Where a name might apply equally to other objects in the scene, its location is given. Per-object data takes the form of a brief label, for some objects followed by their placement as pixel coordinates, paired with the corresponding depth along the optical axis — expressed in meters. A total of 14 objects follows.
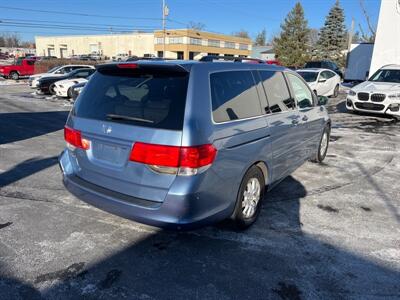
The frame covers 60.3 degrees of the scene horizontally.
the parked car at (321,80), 15.43
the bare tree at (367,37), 43.12
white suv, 11.16
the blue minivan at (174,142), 2.87
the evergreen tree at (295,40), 50.53
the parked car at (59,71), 20.00
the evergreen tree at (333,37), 58.25
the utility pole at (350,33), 38.05
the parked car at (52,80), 17.92
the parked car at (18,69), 30.20
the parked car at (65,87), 16.31
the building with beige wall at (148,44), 76.81
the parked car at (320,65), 27.54
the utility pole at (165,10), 41.92
